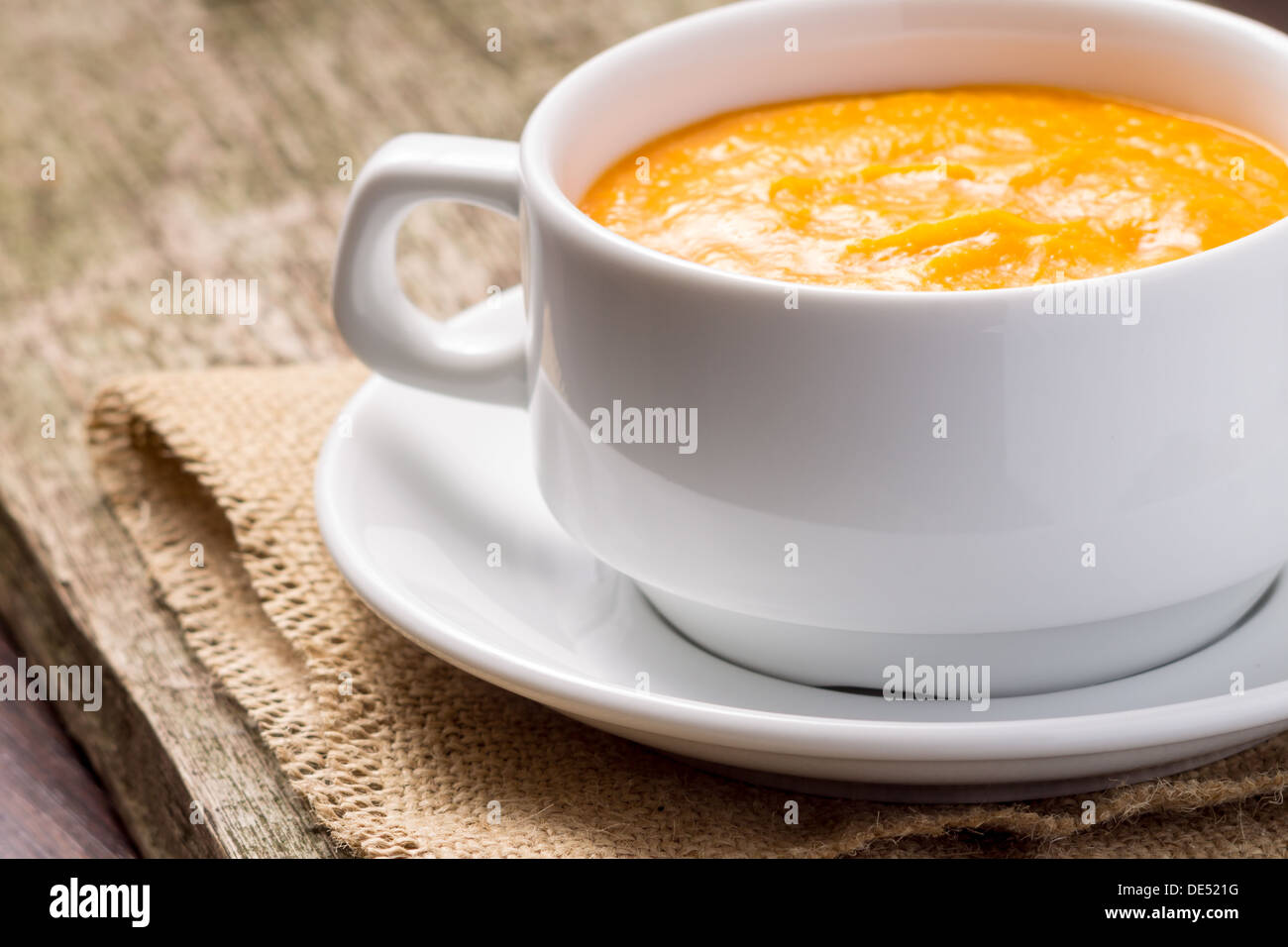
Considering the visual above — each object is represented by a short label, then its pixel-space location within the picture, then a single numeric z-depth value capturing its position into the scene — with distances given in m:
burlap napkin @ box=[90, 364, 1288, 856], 0.42
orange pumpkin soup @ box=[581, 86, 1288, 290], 0.42
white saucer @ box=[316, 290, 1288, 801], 0.40
